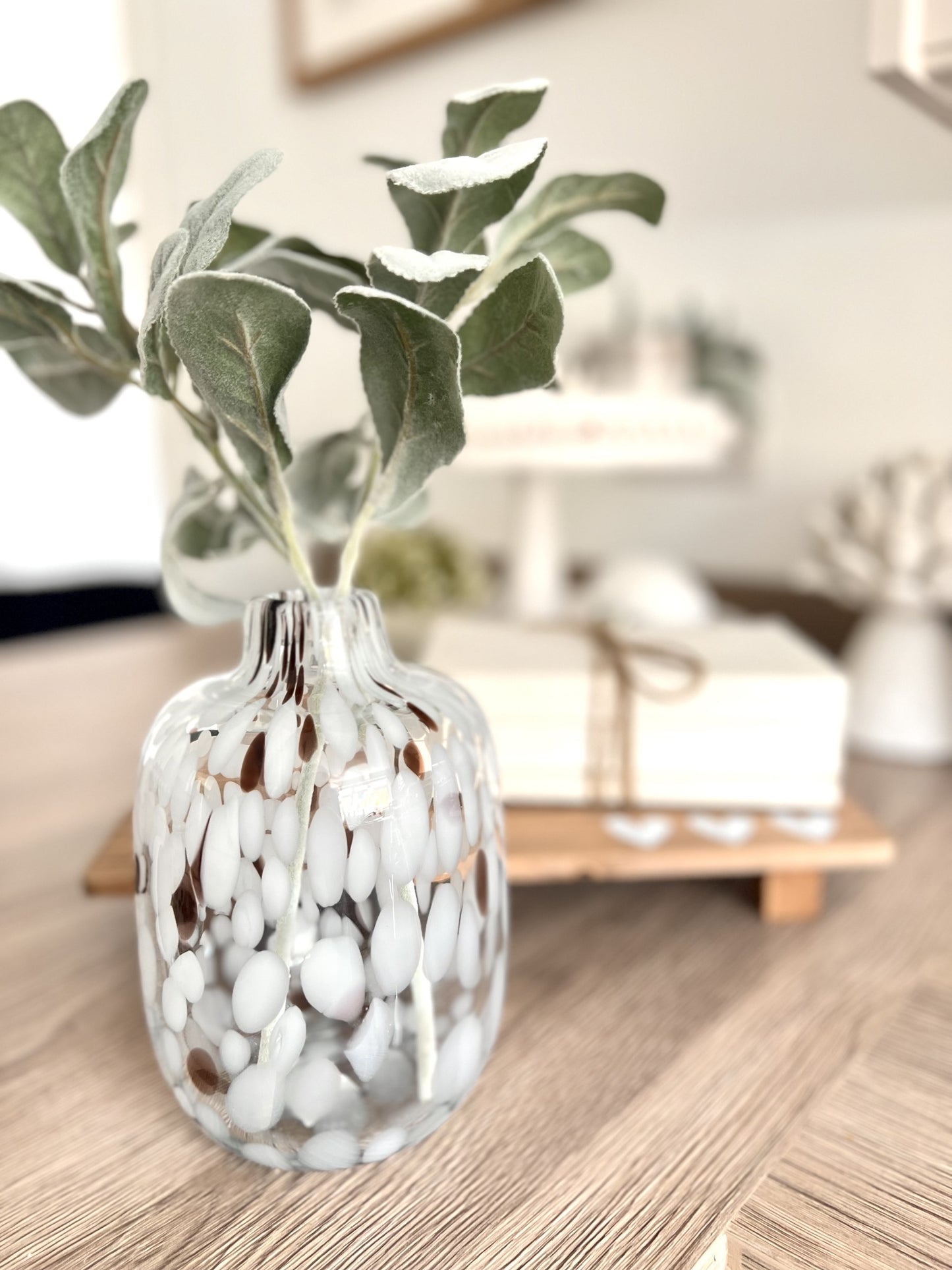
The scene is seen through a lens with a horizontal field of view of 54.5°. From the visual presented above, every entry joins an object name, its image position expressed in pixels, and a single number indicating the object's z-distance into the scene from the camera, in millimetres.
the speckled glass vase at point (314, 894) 256
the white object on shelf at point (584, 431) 729
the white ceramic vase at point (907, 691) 650
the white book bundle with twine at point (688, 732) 449
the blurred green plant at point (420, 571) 819
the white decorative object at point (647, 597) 751
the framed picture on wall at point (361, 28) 1021
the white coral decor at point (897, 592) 615
